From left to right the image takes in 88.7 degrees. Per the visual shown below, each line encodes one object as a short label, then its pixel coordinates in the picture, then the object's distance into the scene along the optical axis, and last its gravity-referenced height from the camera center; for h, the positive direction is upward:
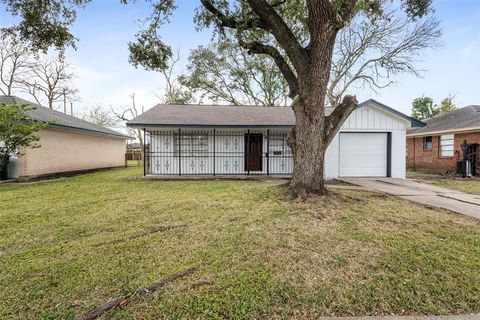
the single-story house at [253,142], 10.91 +0.73
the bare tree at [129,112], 26.50 +5.04
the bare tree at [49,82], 23.52 +7.66
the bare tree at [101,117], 29.78 +4.96
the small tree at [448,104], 31.25 +6.66
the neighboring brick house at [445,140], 12.48 +0.87
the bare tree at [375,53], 17.53 +8.22
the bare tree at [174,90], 24.84 +6.98
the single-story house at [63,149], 10.47 +0.50
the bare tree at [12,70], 21.14 +7.94
